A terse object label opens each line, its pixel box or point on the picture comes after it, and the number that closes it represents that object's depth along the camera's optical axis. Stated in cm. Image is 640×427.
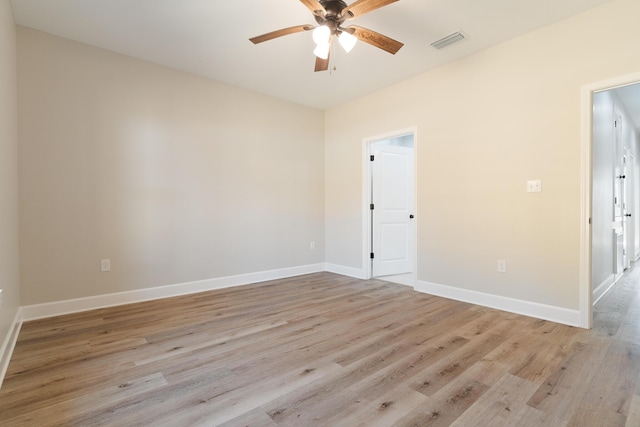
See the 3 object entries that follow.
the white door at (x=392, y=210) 455
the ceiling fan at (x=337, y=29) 204
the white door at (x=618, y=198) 411
